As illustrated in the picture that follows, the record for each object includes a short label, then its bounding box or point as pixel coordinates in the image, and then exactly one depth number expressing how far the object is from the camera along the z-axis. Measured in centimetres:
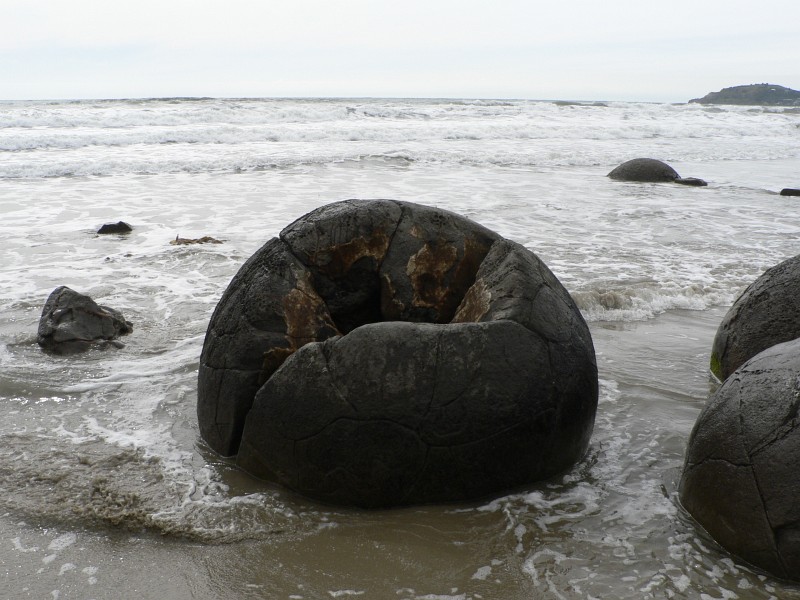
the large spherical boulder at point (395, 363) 319
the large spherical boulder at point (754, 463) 276
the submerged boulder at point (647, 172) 1580
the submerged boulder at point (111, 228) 938
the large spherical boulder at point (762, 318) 431
